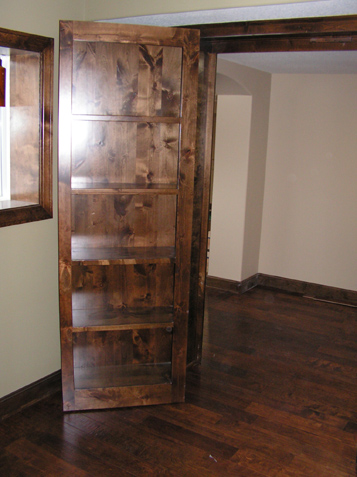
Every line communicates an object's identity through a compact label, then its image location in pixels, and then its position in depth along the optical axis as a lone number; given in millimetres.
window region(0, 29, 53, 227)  2428
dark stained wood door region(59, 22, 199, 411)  2377
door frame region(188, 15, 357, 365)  2381
